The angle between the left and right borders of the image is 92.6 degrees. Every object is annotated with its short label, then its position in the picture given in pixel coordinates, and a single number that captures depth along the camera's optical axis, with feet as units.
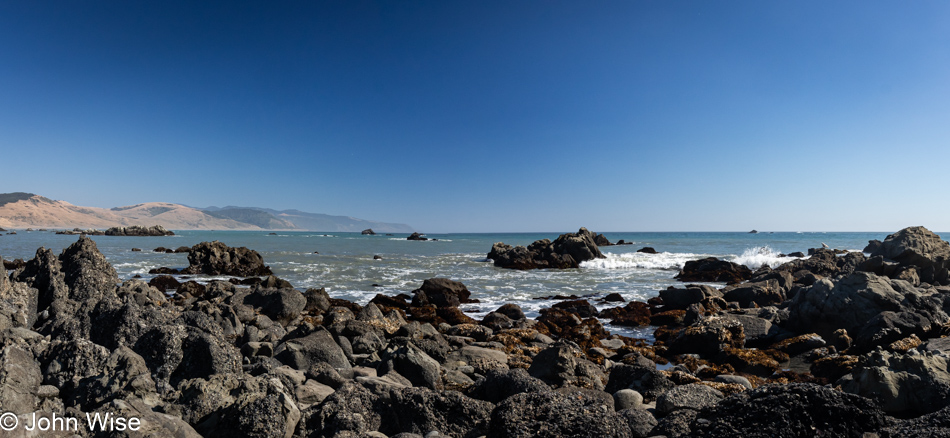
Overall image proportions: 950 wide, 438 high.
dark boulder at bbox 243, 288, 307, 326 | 41.09
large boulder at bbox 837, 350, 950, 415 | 16.43
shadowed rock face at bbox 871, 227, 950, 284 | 66.59
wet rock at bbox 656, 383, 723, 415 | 15.36
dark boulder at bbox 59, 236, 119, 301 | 34.47
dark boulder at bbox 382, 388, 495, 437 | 14.53
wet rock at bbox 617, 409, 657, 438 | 13.17
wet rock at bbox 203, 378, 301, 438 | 12.18
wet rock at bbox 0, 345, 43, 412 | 12.21
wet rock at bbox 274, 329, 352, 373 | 22.35
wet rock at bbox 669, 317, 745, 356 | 31.94
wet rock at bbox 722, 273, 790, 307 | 52.88
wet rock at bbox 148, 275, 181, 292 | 62.31
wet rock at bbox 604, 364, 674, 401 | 19.36
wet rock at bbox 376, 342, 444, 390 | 21.49
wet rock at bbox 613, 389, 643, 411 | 17.54
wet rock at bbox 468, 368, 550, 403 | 16.99
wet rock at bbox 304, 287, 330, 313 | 45.62
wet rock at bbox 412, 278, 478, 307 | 53.67
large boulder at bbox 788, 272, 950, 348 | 34.19
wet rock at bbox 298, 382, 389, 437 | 13.00
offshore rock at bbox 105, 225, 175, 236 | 315.58
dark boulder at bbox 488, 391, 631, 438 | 11.71
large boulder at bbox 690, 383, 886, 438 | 10.18
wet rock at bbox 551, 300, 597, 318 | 48.86
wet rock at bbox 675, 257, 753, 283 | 84.33
